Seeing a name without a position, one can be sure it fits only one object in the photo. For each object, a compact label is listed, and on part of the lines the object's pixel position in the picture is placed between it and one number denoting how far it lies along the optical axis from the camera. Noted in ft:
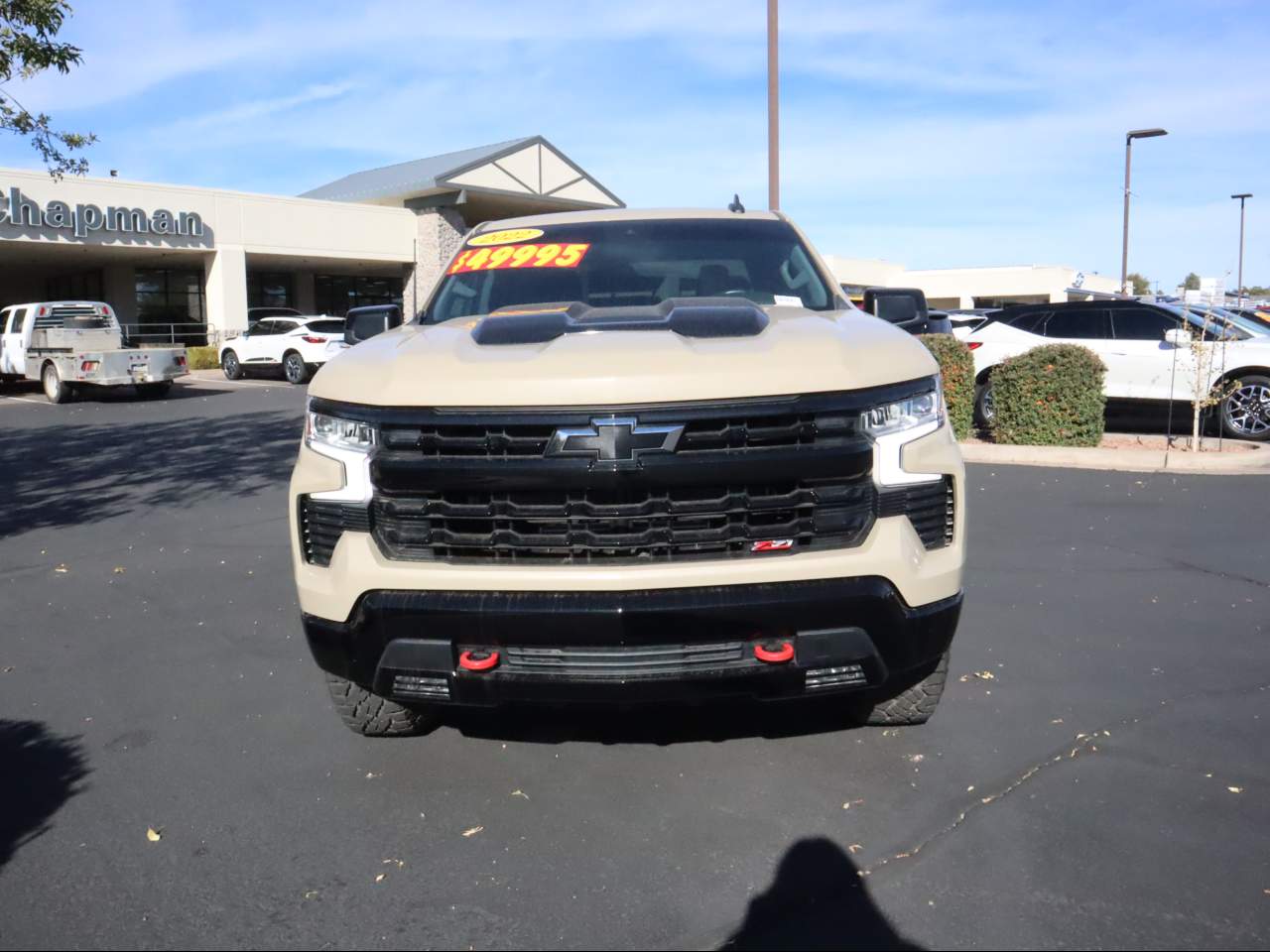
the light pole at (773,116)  50.39
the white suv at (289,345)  76.54
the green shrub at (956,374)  37.01
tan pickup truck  9.62
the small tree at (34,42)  30.58
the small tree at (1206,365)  36.27
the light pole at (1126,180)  97.11
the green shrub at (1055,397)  35.73
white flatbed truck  62.90
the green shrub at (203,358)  91.86
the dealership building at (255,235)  89.97
